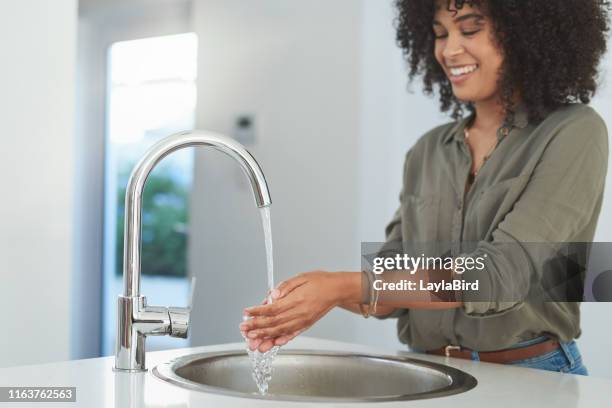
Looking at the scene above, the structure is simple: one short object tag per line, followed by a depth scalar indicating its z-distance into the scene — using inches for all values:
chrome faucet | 45.6
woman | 56.1
